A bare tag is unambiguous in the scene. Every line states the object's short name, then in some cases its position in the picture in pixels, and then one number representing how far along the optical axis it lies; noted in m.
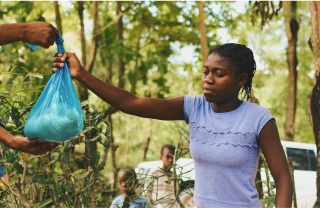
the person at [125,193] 4.20
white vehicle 10.62
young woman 2.53
